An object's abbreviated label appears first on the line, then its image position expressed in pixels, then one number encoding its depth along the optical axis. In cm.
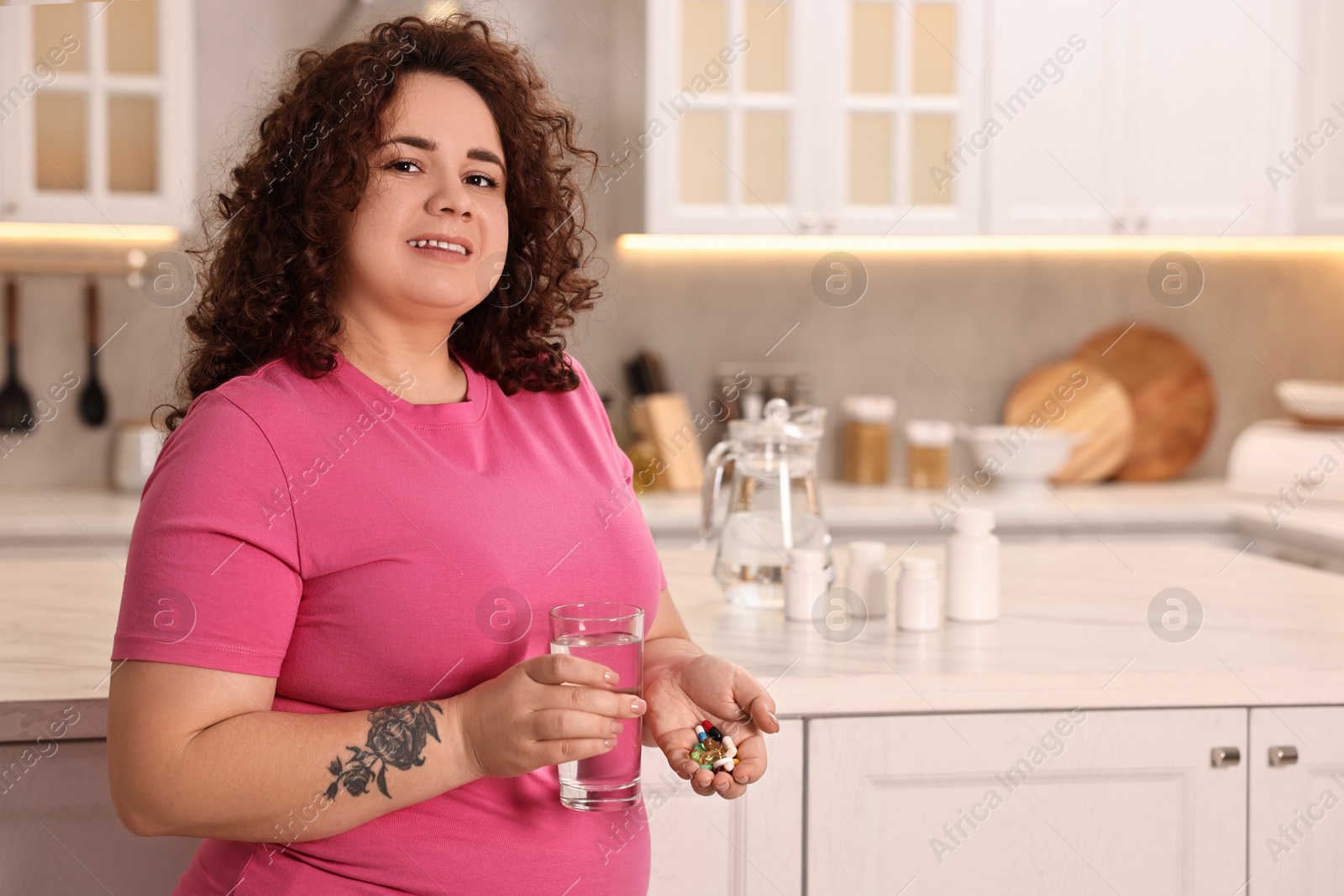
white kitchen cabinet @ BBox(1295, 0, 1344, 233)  304
